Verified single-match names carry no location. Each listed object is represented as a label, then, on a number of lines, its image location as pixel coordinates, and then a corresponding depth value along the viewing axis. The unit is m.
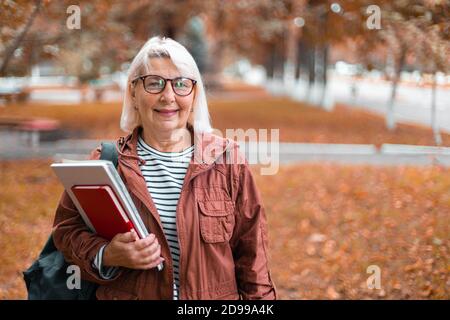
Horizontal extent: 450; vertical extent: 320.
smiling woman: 2.12
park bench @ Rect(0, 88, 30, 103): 7.42
